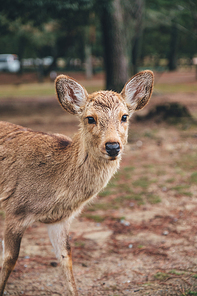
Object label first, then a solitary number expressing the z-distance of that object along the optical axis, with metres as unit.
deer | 3.41
